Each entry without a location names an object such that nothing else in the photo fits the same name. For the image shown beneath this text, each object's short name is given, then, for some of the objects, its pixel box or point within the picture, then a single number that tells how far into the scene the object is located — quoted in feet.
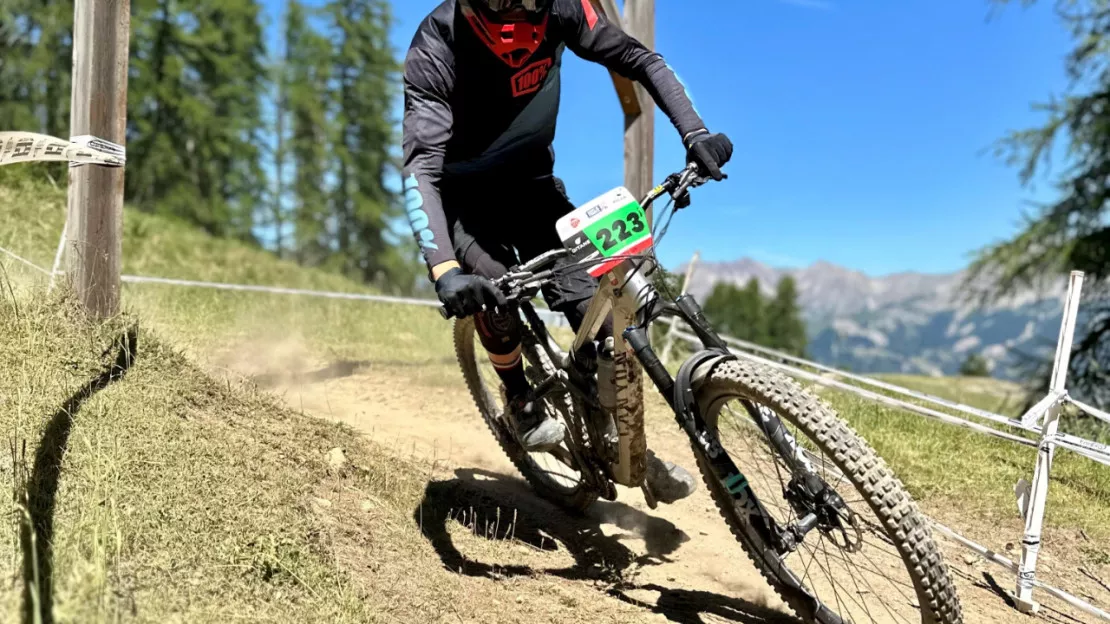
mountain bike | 7.77
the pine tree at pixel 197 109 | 74.43
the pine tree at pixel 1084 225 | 31.78
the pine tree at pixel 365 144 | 93.76
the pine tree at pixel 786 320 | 232.26
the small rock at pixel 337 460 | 12.08
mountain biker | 10.09
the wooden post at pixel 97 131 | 12.99
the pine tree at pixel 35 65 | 65.21
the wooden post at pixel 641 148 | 20.42
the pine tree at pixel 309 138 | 93.97
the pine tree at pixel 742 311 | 234.99
